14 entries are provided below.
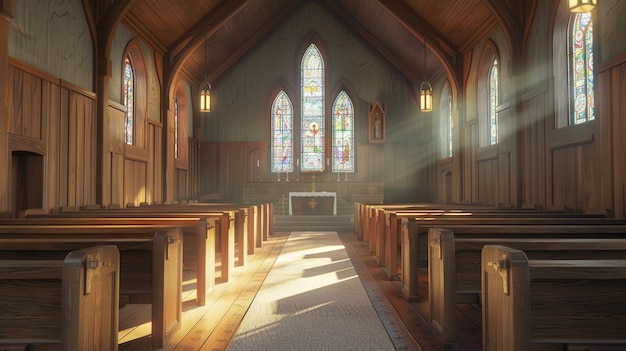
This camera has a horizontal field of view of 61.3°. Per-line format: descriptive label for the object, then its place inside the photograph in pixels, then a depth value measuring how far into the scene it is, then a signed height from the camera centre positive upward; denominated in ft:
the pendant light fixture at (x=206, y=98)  37.83 +6.52
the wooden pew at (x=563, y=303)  6.39 -1.43
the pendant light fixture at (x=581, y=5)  15.68 +5.48
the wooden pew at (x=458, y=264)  9.77 -1.57
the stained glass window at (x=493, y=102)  36.52 +6.06
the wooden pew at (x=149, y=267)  9.79 -1.58
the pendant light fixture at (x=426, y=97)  37.47 +6.47
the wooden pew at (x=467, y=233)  12.63 -1.14
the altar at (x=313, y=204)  45.93 -1.34
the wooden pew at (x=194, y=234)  14.79 -1.31
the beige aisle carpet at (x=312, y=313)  10.85 -3.17
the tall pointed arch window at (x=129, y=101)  35.69 +6.08
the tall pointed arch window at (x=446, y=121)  48.11 +6.29
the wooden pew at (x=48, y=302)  6.60 -1.45
